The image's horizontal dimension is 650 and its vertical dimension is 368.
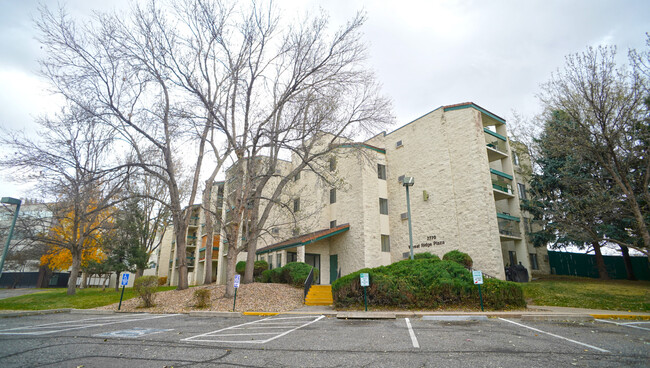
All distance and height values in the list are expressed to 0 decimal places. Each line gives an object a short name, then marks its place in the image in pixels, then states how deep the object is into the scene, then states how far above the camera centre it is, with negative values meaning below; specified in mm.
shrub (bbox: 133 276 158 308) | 14711 -944
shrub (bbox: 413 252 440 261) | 17762 +601
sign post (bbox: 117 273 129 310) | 13555 -328
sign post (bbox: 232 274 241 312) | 12936 -485
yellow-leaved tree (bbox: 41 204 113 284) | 21672 +1851
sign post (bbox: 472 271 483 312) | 11155 -422
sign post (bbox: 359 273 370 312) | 11945 -543
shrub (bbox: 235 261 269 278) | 23906 +51
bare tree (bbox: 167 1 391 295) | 15945 +8185
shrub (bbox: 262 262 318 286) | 19172 -360
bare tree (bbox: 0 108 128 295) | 14227 +4515
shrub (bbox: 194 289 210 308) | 13953 -1188
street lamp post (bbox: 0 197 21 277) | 11442 +1892
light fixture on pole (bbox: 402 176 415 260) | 16233 +4236
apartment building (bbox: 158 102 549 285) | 19359 +4338
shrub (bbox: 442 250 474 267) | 17180 +414
